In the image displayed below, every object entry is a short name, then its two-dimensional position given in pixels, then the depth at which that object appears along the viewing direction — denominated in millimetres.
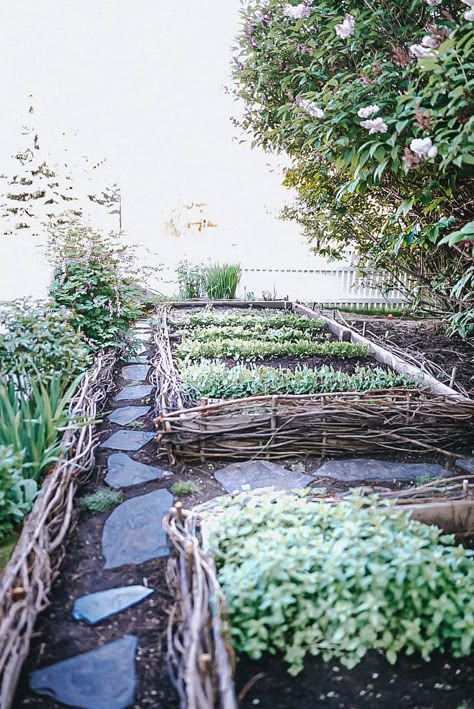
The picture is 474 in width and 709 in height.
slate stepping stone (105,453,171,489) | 2180
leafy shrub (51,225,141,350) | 3988
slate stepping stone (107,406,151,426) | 2893
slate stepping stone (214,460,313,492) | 2197
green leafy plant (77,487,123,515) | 1969
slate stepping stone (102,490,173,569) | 1701
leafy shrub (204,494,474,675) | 1289
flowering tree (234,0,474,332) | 2082
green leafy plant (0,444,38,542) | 1594
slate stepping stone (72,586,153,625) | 1440
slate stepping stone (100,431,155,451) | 2527
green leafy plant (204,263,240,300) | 7738
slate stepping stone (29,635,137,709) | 1177
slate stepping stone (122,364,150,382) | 3729
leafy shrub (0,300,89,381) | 2389
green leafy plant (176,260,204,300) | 7836
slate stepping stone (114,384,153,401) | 3283
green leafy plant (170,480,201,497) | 2096
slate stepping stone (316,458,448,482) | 2305
